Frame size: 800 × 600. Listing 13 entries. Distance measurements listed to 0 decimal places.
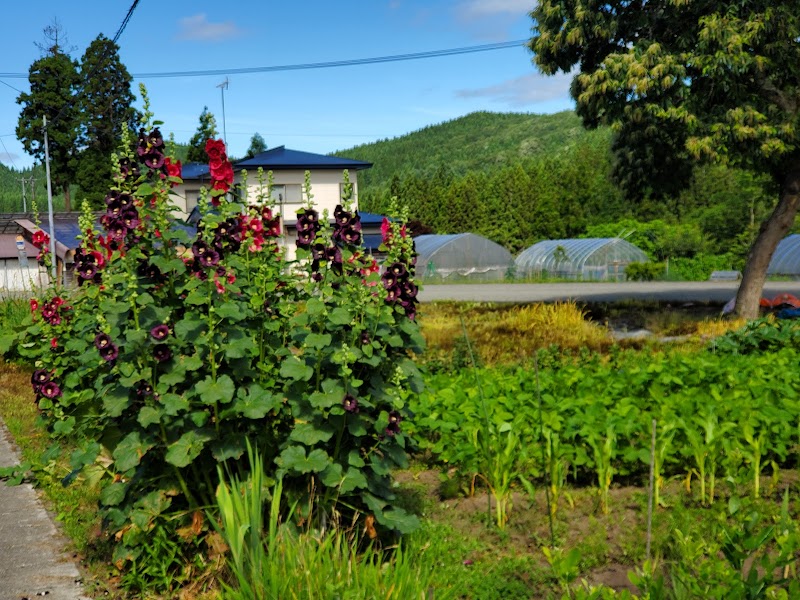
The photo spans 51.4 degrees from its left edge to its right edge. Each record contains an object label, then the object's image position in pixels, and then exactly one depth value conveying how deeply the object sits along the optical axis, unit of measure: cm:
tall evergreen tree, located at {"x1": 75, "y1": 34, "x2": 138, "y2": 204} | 5703
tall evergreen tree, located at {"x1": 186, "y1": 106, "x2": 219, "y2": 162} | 6372
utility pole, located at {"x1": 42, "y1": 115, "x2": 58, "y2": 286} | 3113
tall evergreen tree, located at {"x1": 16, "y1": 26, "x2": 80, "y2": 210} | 5750
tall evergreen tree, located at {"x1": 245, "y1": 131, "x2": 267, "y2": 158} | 8334
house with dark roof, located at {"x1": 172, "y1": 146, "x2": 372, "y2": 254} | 4409
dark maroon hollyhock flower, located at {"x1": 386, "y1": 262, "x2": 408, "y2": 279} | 418
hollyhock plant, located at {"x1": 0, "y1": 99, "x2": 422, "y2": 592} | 398
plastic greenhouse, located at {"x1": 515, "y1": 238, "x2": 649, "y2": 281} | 4472
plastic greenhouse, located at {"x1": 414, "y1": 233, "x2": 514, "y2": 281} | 4859
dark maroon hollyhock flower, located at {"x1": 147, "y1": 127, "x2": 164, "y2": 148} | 448
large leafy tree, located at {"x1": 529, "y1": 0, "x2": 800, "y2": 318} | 1488
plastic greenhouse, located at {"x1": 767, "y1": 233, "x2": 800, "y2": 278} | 4175
